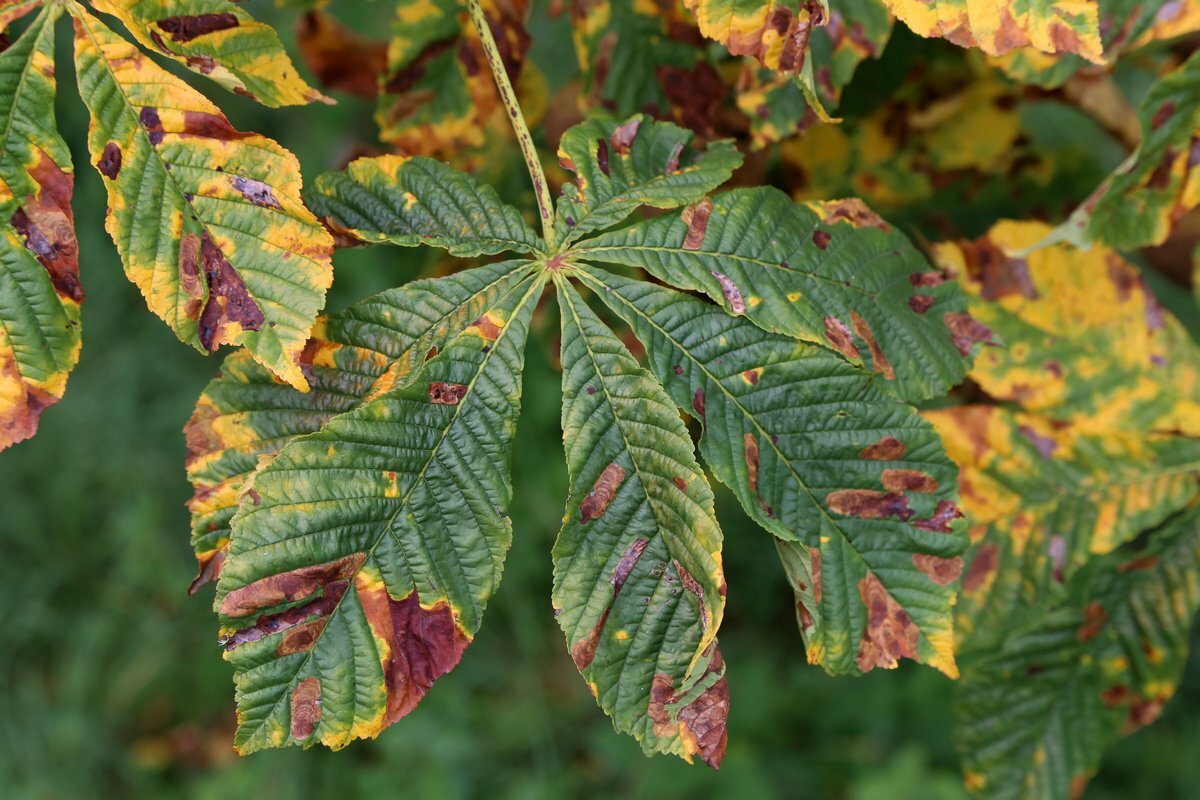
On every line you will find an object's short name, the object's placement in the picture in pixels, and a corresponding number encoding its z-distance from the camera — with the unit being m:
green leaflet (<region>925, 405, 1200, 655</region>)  0.94
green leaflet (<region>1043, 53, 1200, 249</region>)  0.89
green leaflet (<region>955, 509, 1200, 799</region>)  0.96
